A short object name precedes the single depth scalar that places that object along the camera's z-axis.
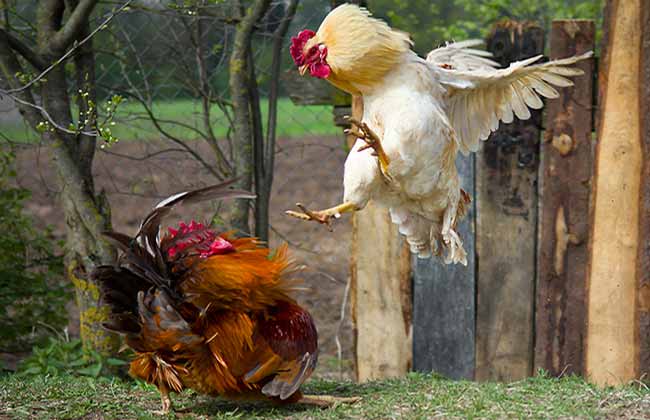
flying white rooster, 7.18
